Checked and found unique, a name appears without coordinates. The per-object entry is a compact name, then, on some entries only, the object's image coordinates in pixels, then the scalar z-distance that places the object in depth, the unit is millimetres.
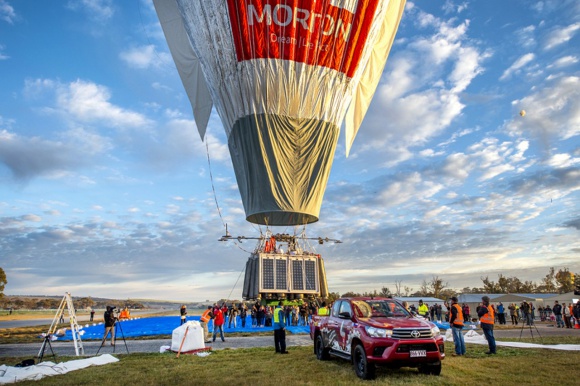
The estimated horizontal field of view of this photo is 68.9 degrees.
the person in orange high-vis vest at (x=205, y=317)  16203
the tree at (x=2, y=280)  53488
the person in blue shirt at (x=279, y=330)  13734
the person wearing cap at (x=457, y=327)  12484
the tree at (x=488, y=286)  90500
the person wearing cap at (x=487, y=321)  12492
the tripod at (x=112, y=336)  16984
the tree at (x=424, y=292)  100369
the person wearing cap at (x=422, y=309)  23642
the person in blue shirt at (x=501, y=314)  31672
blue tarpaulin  22781
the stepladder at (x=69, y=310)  14619
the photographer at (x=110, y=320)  17203
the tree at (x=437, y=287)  92125
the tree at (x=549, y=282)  95619
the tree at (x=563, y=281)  88562
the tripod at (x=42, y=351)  12386
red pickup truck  8633
